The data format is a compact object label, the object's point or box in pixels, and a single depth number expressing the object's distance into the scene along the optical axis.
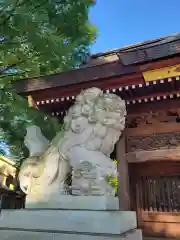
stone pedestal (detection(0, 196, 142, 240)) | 2.23
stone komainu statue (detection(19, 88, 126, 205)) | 2.71
